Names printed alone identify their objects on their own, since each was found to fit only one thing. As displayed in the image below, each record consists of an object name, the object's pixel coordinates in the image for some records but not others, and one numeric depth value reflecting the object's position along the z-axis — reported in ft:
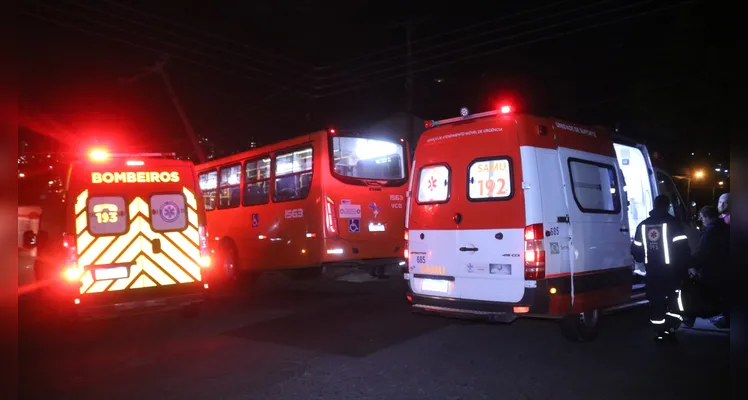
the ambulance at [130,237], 25.46
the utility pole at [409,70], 65.82
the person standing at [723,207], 24.45
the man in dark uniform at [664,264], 22.15
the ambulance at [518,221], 20.15
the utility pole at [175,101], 66.18
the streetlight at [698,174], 74.29
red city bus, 35.58
